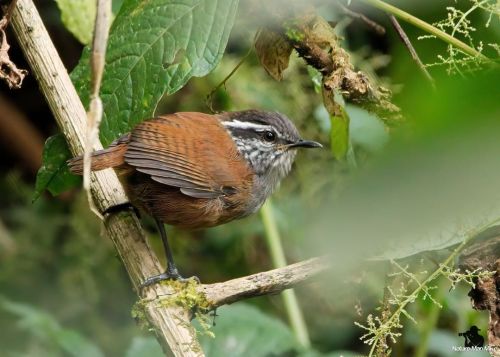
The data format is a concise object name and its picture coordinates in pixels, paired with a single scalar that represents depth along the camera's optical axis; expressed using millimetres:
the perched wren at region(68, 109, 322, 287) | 5730
